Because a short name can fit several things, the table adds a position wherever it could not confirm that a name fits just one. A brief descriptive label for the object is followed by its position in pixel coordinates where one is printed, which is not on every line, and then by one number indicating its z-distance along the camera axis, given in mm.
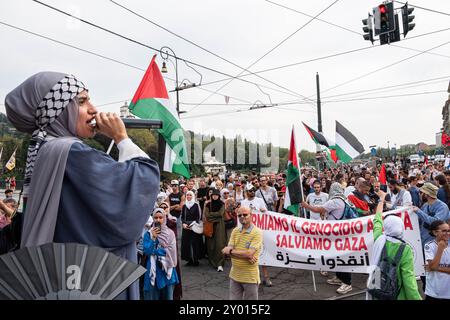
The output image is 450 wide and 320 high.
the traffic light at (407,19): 9820
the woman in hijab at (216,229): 8742
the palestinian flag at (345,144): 12914
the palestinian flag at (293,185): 6820
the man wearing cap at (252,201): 8419
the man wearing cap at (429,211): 5797
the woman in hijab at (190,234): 9141
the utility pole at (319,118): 20645
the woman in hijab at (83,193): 1167
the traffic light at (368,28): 10375
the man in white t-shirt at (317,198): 8501
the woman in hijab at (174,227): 6055
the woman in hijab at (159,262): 5547
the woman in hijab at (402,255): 3434
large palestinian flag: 5180
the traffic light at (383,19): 9883
